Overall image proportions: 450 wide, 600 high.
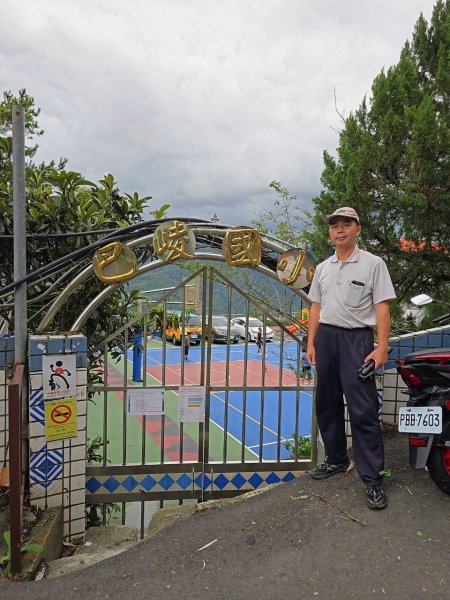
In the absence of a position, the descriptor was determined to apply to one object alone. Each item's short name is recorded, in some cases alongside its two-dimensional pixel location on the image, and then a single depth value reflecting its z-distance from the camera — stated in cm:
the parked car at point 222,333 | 2098
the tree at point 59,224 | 429
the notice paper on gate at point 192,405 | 413
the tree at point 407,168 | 575
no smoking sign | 352
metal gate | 404
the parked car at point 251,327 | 2268
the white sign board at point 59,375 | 349
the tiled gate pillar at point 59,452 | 348
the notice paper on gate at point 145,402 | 406
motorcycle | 291
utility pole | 303
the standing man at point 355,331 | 299
